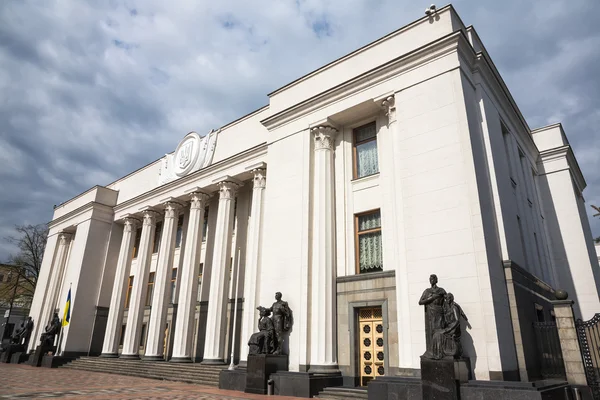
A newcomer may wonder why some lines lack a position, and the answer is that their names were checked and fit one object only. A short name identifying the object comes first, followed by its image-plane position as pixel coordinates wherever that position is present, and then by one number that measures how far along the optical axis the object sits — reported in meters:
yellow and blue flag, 22.72
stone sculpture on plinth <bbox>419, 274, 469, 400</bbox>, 8.96
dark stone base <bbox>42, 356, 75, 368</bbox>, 22.89
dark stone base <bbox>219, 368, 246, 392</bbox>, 13.37
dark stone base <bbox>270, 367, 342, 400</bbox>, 11.88
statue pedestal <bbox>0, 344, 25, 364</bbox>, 26.39
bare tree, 35.63
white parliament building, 11.16
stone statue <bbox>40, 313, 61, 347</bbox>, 24.08
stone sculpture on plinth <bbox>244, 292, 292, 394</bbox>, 12.72
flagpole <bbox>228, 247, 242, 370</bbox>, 14.73
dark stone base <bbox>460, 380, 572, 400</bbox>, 7.93
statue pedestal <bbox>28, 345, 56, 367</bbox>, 23.59
